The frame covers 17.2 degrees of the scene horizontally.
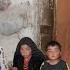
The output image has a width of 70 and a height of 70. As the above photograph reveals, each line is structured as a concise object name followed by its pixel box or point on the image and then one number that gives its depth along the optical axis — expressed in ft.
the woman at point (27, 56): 10.06
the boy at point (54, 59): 9.39
